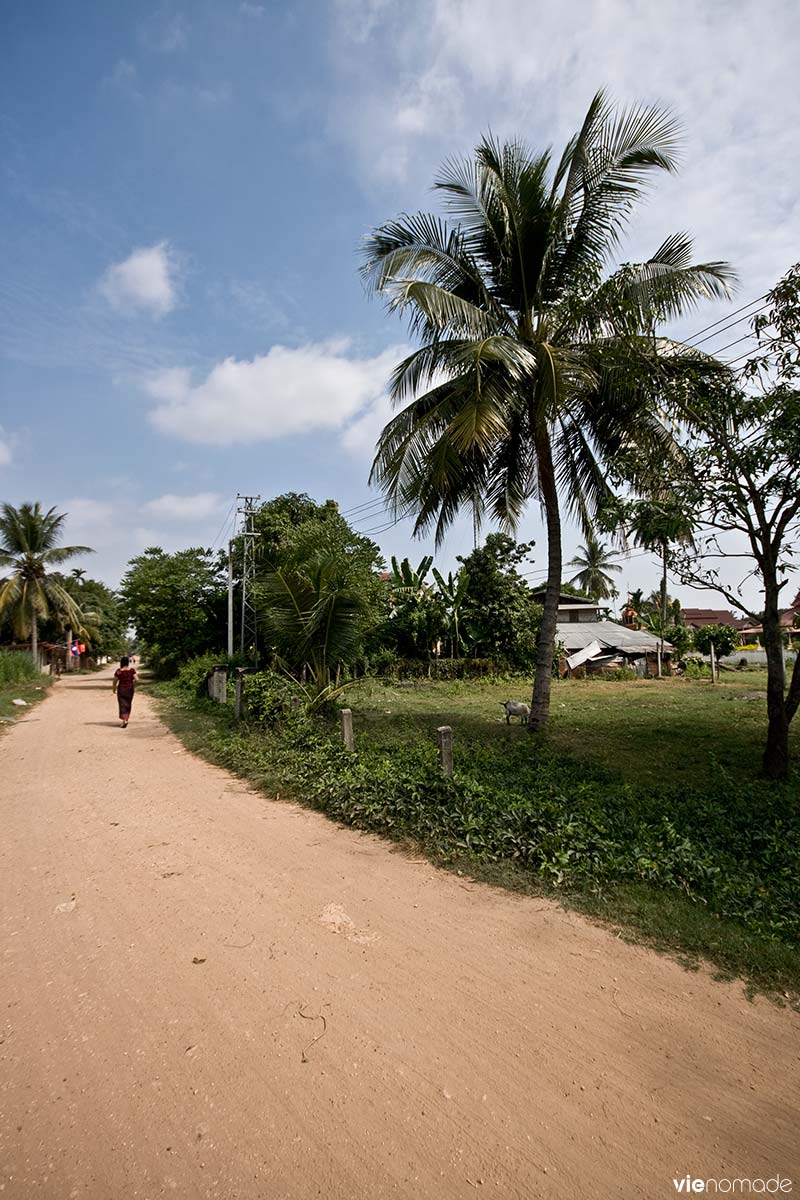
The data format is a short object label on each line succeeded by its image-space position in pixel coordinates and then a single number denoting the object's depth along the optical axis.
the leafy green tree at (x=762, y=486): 6.68
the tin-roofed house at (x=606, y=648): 26.48
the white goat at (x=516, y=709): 11.53
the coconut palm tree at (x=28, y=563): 31.12
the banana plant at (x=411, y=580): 23.17
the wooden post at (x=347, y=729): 8.06
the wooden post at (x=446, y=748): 6.43
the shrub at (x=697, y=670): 24.98
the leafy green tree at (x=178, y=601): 25.31
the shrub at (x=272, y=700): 10.34
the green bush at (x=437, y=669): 22.48
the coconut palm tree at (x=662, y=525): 7.03
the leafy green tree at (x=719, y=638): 29.91
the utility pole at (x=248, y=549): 22.00
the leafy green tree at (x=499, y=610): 23.66
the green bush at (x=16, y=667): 23.27
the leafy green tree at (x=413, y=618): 22.69
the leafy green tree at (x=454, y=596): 22.91
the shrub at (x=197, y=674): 19.10
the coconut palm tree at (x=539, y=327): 8.57
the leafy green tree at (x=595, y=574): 47.09
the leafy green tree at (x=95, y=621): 42.84
